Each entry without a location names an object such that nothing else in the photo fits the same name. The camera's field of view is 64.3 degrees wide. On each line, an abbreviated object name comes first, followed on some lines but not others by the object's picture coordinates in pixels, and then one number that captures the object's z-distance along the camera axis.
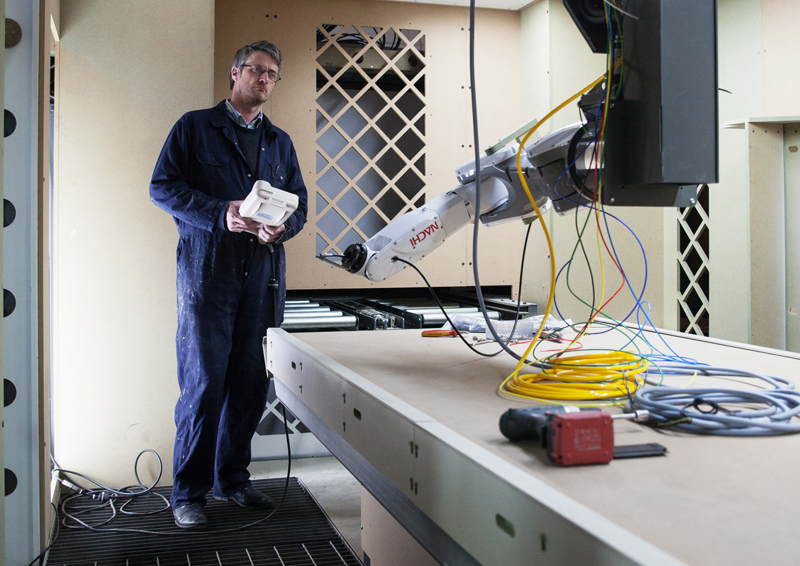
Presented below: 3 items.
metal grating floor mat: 1.77
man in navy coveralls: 1.96
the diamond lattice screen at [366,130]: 2.91
